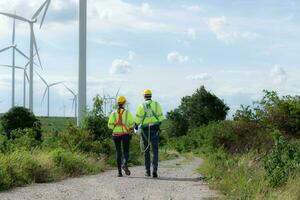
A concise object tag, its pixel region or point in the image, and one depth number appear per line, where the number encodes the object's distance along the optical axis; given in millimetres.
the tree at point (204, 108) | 72688
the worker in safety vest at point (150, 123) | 14203
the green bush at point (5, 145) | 14914
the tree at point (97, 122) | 20375
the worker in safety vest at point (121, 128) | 14570
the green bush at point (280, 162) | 10328
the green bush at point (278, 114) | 26316
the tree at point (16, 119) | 34938
